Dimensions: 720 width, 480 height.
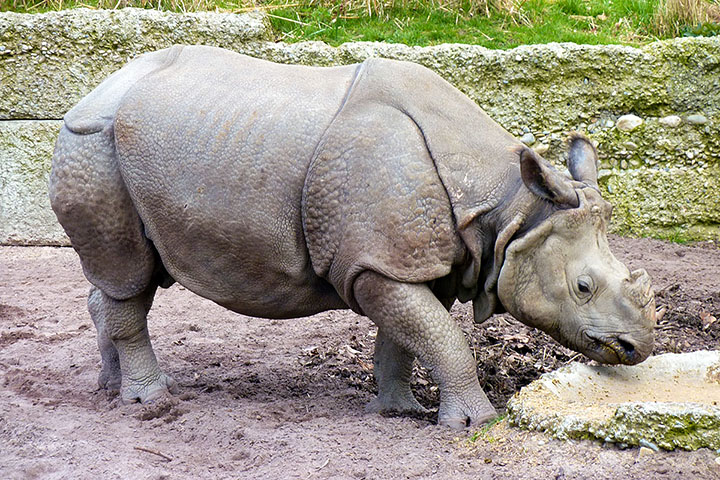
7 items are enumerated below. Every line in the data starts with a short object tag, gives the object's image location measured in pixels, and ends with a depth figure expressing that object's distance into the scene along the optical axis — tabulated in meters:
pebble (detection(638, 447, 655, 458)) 7.54
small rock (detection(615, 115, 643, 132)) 18.08
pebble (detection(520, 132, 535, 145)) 18.14
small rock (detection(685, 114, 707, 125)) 18.02
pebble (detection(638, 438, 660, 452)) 7.57
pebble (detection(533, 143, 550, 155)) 17.69
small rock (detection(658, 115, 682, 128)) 18.06
